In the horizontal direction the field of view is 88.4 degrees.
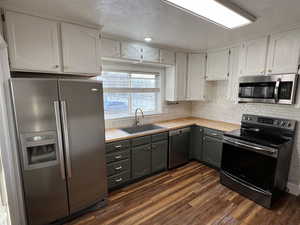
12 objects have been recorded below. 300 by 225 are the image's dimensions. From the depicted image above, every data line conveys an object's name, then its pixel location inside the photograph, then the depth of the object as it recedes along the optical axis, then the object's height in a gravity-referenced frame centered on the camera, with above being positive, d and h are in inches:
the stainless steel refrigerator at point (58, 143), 60.6 -22.5
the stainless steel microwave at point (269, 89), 83.6 +2.3
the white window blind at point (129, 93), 114.5 -0.7
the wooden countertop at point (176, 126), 95.9 -26.4
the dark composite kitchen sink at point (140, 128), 116.9 -28.7
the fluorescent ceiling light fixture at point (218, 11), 55.4 +32.4
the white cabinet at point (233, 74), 111.0 +13.1
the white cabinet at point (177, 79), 131.4 +11.3
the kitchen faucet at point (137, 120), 124.6 -22.3
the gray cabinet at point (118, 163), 91.1 -43.0
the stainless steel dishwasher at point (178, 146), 119.6 -42.9
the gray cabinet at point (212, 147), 114.7 -42.2
